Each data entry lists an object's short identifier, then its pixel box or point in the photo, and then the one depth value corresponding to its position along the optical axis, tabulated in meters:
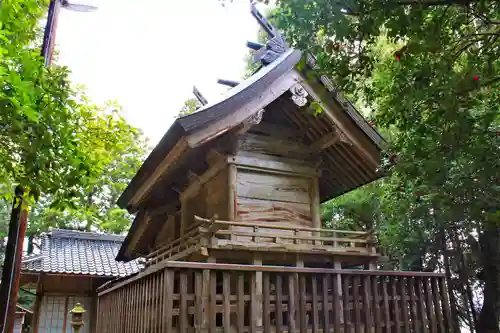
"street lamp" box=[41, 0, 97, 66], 8.25
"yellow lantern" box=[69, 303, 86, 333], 6.28
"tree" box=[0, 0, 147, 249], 3.76
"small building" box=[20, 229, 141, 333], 14.68
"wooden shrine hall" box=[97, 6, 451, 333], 5.09
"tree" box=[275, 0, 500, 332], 3.53
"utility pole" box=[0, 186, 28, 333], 6.95
